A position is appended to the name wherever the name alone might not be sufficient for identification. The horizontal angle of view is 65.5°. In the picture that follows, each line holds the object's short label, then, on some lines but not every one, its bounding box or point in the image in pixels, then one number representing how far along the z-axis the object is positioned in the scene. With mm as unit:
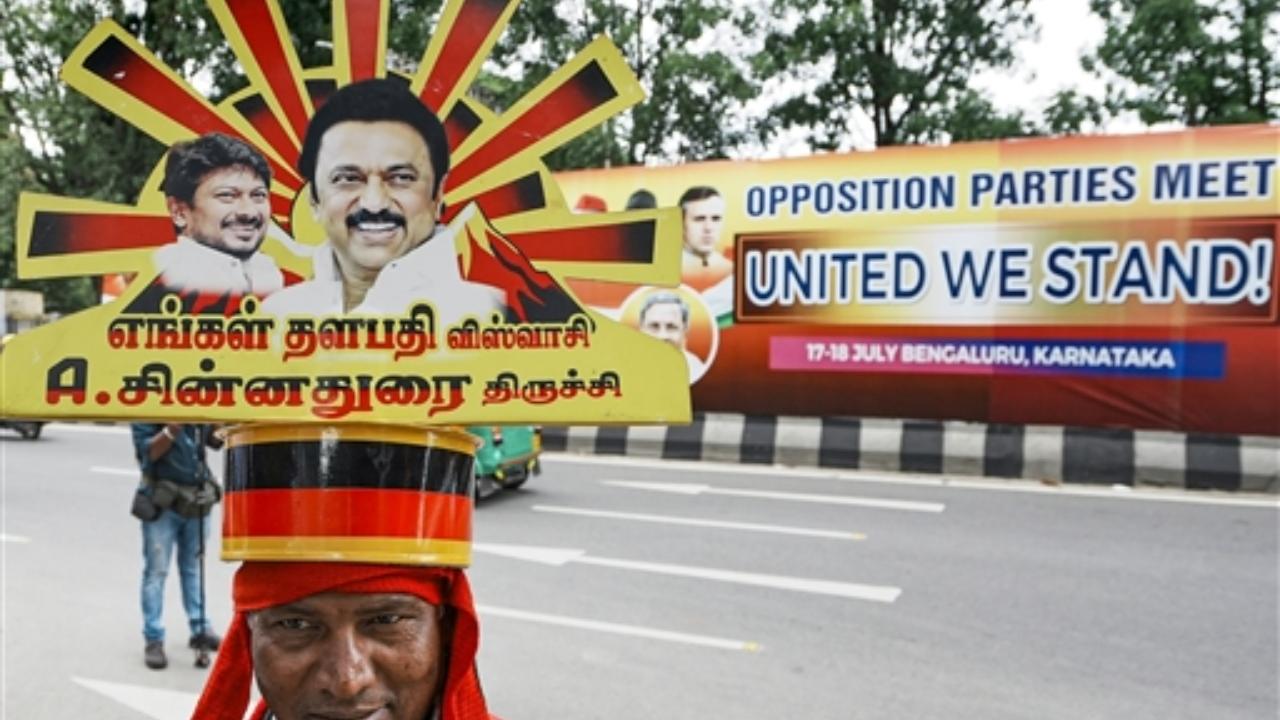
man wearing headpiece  1375
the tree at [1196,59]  16734
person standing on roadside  5402
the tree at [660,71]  16938
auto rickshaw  9570
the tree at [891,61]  19875
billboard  10453
